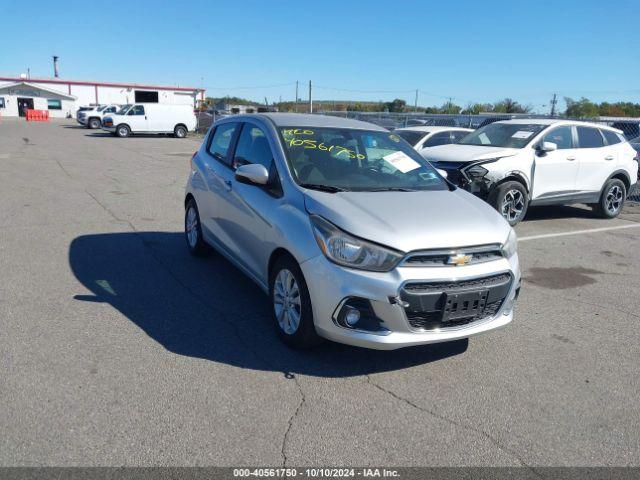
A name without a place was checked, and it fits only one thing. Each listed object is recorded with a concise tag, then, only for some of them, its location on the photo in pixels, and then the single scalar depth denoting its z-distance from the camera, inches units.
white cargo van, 1200.2
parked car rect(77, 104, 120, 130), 1469.0
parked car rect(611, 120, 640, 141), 597.0
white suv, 339.9
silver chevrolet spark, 142.0
